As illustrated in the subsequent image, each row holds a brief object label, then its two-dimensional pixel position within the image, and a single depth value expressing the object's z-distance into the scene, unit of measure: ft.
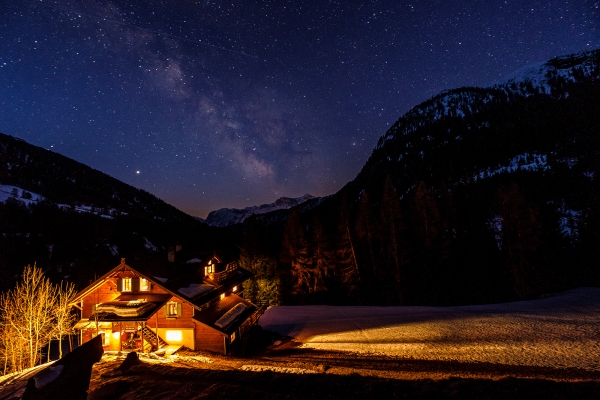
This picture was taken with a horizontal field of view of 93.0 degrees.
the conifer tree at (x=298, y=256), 139.33
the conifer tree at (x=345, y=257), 128.77
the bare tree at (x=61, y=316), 83.12
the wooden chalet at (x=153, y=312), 76.13
